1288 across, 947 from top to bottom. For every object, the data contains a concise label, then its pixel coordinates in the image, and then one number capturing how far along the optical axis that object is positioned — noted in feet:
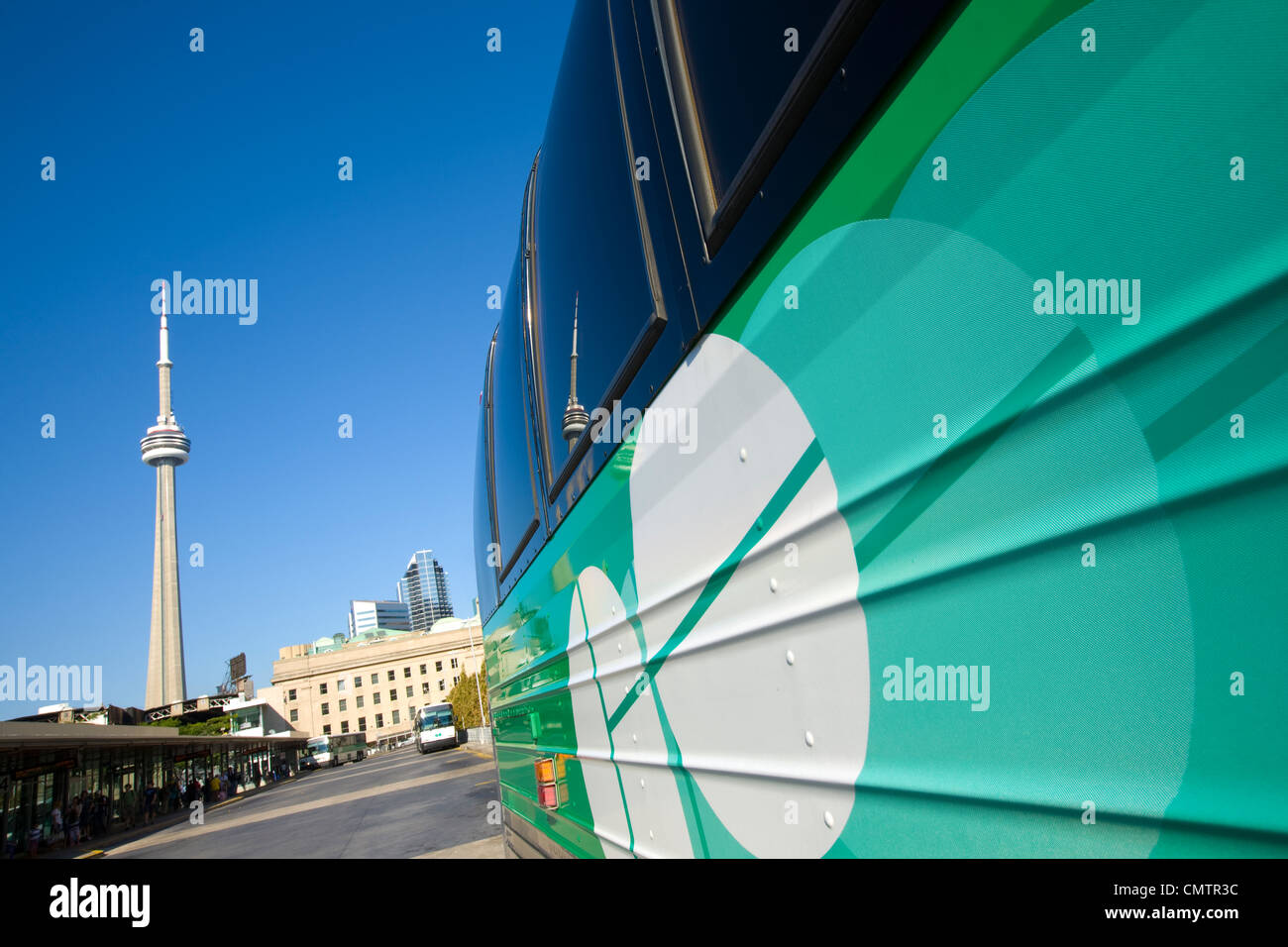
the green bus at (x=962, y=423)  2.17
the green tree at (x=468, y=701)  182.29
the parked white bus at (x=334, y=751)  212.64
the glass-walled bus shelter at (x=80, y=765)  55.83
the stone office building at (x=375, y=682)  287.69
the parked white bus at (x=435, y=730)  142.82
